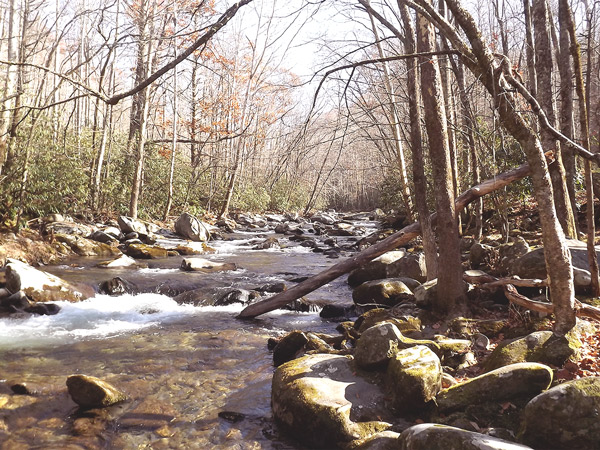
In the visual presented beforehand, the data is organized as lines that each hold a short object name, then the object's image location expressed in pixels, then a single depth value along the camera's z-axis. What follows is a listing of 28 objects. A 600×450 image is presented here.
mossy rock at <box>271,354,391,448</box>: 3.38
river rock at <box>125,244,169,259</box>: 12.37
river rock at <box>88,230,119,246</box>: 13.28
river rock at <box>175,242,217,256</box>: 13.71
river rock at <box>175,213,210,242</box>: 16.42
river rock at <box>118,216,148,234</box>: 14.98
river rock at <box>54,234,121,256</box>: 11.94
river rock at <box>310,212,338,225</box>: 27.71
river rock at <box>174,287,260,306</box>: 8.20
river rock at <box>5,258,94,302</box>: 7.54
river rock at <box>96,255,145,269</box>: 10.70
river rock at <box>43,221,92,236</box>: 12.42
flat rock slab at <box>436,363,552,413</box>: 3.26
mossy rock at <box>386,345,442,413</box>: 3.51
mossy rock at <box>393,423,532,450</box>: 2.49
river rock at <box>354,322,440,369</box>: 4.08
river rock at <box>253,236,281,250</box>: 15.80
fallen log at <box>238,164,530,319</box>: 6.71
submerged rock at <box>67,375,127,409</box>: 4.09
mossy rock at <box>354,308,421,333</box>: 5.33
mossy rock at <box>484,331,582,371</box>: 3.60
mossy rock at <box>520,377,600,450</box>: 2.62
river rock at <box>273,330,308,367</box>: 5.30
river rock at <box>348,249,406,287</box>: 9.16
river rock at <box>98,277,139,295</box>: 8.48
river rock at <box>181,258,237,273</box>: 10.97
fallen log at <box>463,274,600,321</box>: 3.81
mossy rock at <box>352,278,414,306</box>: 7.09
